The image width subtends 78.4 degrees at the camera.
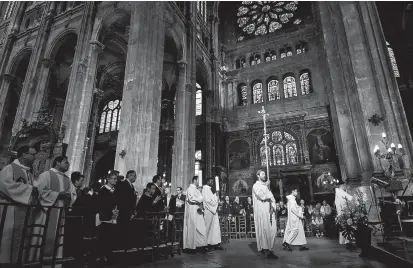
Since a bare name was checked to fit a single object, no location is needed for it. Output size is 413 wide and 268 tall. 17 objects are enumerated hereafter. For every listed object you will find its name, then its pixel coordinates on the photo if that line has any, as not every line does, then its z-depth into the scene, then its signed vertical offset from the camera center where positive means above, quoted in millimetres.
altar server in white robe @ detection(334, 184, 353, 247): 7188 +343
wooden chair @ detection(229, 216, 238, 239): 14055 -605
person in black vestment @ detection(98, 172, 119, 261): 4090 -88
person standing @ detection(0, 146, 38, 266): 3402 +241
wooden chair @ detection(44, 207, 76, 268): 3439 -616
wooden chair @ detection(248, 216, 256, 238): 12536 -1079
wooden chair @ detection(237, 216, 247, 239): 12305 -887
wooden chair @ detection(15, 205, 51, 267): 3238 -395
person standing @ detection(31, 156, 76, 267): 3918 +339
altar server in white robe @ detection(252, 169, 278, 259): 5281 -52
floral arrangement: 4838 -124
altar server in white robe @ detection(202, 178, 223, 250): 6801 -100
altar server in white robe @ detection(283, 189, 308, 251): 6758 -388
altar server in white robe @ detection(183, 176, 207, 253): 6383 -234
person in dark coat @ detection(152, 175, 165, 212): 5424 +437
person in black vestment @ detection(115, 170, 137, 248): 4383 +155
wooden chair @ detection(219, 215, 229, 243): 9165 -514
